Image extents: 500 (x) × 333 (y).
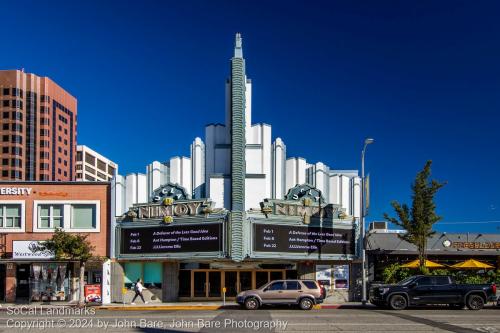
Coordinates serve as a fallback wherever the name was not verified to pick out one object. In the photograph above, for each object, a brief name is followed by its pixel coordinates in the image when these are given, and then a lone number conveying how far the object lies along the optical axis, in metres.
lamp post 36.17
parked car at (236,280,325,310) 31.08
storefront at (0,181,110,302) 39.22
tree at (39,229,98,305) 35.97
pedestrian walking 37.12
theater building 37.75
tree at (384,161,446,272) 38.59
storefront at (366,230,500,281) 42.03
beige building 177.80
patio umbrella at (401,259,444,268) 39.12
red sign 36.00
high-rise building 152.00
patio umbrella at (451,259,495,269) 39.60
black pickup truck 31.41
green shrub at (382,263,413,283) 39.66
